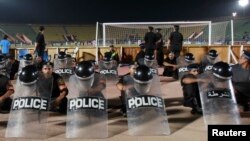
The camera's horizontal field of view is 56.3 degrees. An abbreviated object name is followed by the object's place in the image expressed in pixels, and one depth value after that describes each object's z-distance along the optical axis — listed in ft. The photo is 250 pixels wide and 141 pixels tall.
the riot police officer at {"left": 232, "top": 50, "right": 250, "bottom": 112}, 14.49
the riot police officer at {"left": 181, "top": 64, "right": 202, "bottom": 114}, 14.73
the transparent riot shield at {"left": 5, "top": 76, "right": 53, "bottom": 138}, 11.22
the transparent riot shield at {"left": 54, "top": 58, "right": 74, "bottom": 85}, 20.53
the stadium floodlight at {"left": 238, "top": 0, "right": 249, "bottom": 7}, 73.02
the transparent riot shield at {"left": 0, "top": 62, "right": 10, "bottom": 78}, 17.59
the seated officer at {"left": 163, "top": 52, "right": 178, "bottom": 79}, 23.41
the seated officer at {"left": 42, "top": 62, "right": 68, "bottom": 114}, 13.99
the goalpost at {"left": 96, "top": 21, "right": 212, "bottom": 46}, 40.02
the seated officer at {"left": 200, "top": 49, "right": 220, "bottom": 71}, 20.33
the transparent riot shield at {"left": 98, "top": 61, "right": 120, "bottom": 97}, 20.60
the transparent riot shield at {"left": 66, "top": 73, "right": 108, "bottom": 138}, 11.29
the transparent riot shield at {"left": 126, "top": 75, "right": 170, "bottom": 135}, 11.56
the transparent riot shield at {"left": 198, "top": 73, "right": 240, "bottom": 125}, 11.92
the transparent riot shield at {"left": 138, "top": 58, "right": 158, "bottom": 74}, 21.21
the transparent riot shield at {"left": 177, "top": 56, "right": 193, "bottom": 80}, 19.78
